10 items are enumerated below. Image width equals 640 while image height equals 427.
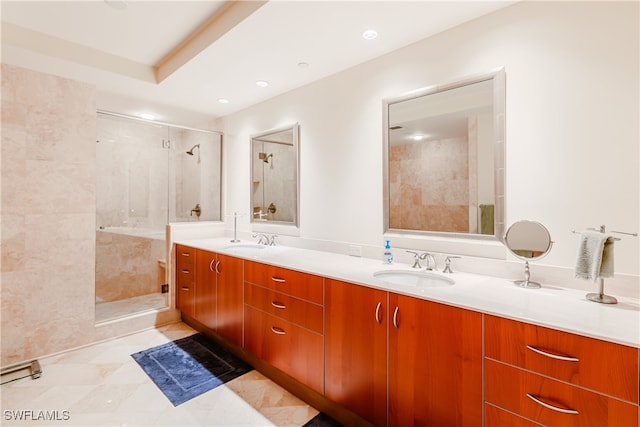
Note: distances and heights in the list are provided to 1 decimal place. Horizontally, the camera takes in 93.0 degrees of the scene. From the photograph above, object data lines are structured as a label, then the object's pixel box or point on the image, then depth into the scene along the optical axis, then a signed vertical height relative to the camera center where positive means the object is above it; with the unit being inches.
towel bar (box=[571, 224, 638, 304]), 50.4 -13.8
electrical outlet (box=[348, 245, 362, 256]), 92.6 -11.0
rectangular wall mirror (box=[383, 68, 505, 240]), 68.9 +13.9
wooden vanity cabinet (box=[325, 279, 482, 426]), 49.4 -26.7
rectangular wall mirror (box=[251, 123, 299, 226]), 114.7 +15.5
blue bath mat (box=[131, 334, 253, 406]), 82.7 -47.1
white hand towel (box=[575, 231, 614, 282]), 50.2 -7.0
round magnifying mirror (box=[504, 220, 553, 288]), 60.7 -5.6
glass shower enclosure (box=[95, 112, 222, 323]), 123.0 +7.5
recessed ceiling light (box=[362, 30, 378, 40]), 76.4 +45.9
